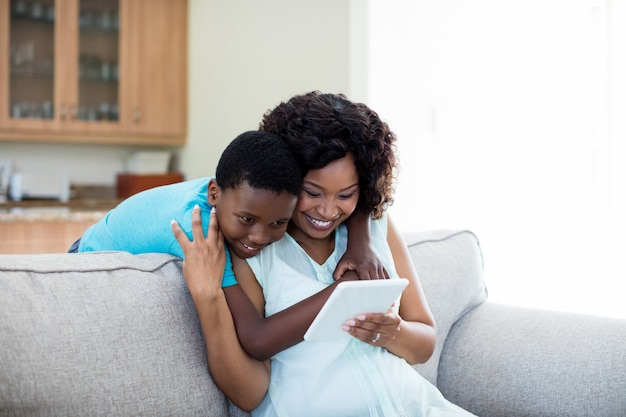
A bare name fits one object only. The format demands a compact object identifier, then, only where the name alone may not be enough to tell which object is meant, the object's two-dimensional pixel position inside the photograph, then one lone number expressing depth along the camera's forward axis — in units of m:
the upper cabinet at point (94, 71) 3.96
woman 1.33
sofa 1.15
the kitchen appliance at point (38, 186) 3.94
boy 1.23
